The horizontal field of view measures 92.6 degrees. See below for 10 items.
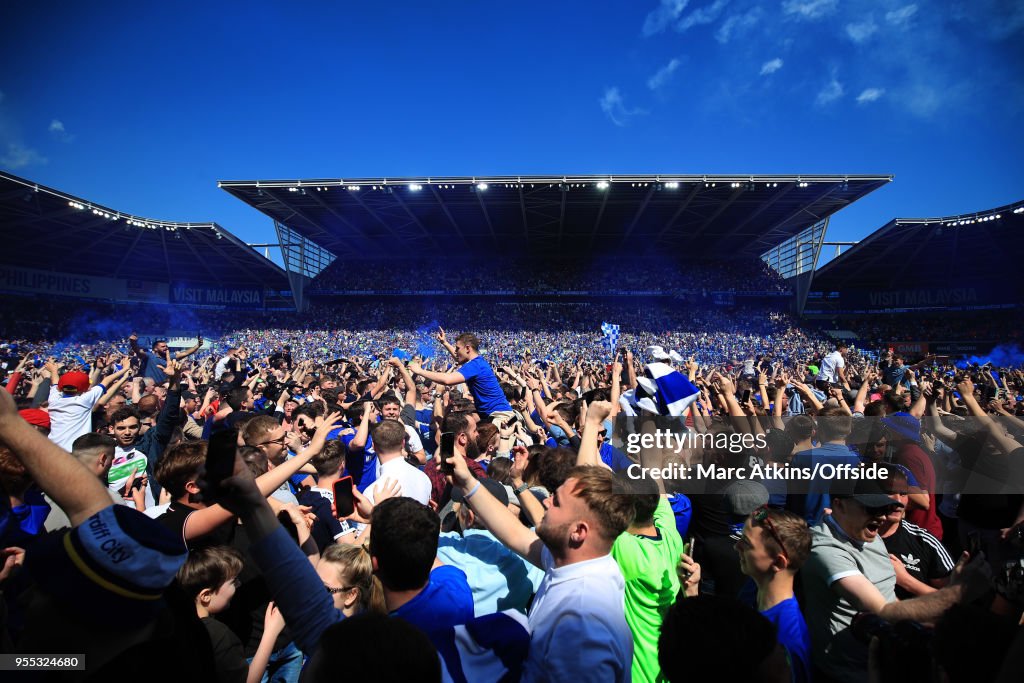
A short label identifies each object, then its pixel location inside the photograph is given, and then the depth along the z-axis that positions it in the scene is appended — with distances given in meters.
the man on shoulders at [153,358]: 8.09
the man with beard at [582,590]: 1.57
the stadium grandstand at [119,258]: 26.05
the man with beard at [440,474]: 3.93
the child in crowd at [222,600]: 1.89
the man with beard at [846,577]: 2.27
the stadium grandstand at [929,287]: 29.92
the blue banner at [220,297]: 38.38
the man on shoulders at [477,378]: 5.25
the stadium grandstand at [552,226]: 26.66
